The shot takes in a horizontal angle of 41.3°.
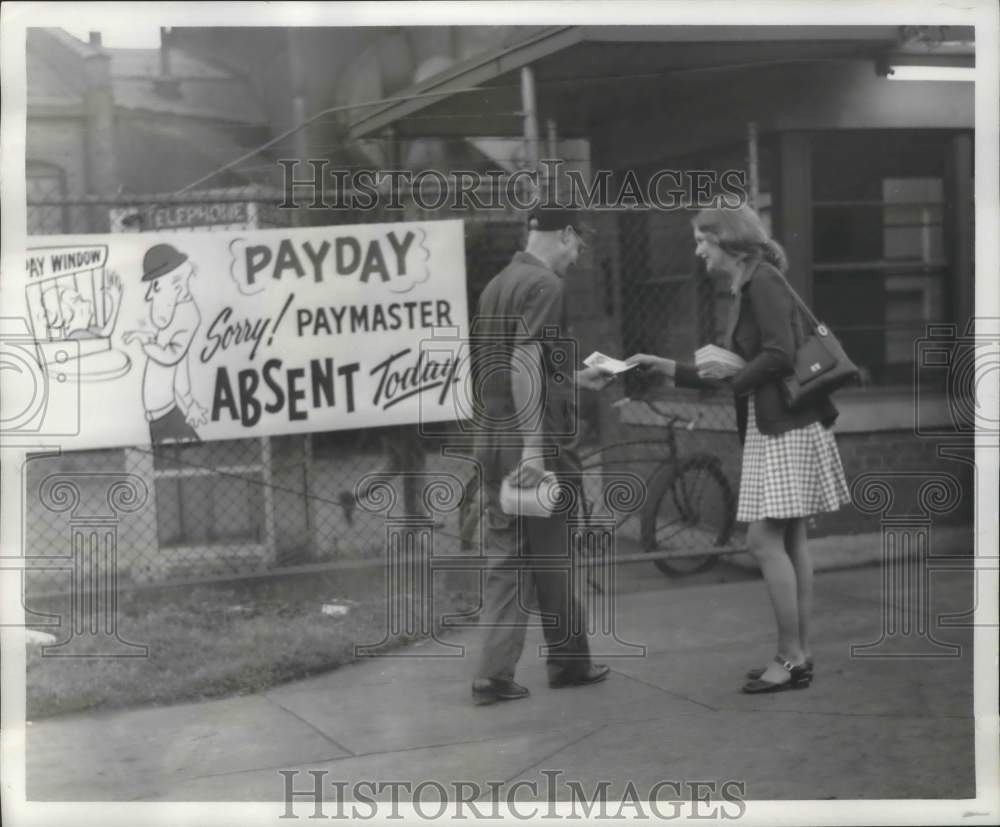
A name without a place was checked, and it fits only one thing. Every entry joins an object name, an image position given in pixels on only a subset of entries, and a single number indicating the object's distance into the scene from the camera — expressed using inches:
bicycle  296.5
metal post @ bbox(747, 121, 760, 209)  300.2
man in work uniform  224.4
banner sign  248.8
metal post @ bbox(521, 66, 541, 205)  275.3
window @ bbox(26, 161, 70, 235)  243.8
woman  221.5
